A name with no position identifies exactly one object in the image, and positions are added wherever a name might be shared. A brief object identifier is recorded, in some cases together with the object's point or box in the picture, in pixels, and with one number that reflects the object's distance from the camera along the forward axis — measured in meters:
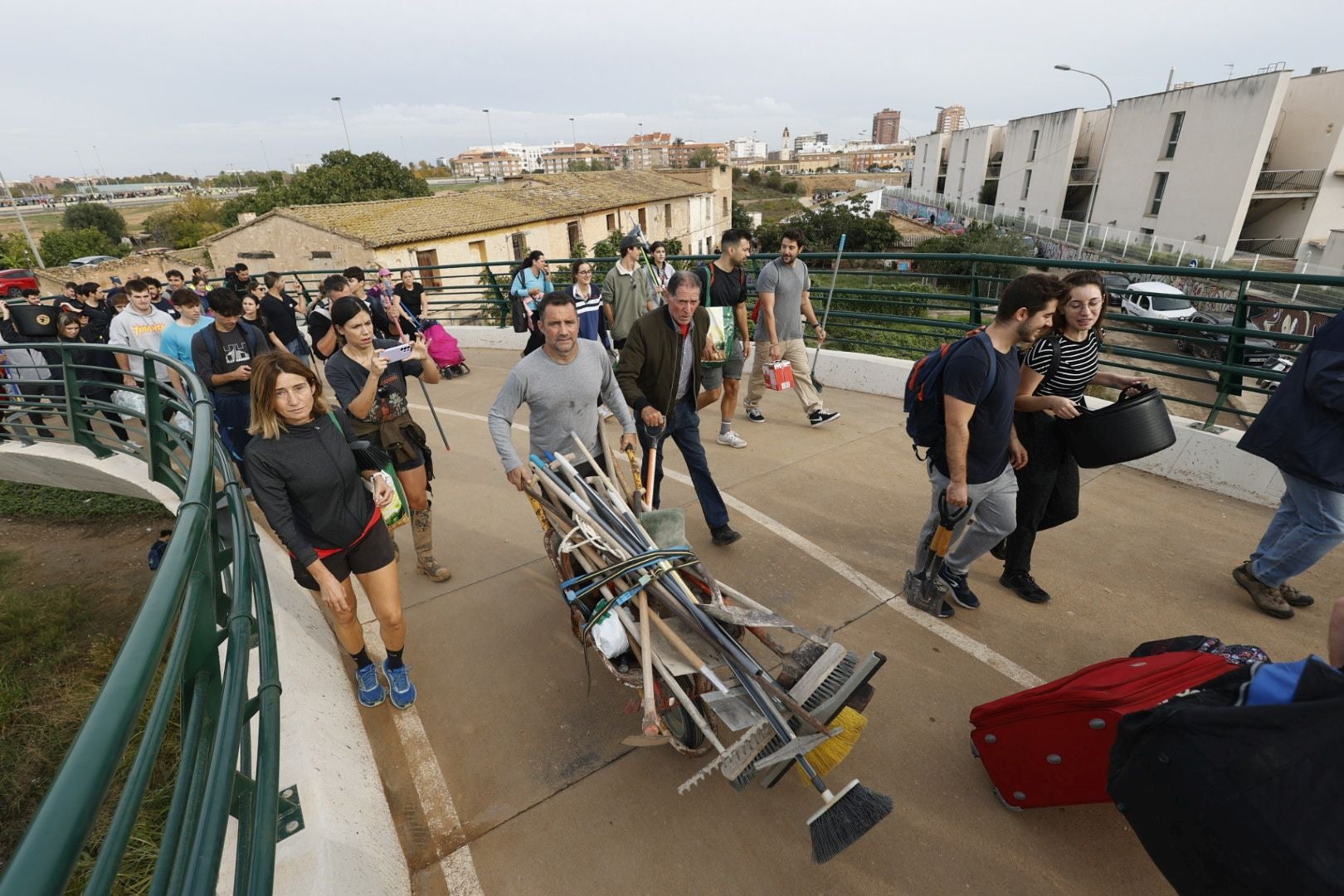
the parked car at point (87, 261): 43.28
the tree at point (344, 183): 42.31
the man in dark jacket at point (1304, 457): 2.95
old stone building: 27.16
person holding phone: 3.70
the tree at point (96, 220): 67.44
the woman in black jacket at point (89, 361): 6.85
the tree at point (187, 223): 63.84
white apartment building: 26.30
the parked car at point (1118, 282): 20.90
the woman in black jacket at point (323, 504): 2.74
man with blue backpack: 2.97
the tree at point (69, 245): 52.41
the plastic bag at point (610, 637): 2.63
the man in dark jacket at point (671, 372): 3.99
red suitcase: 2.06
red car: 25.12
